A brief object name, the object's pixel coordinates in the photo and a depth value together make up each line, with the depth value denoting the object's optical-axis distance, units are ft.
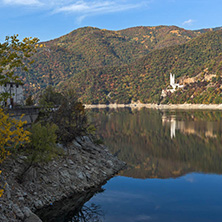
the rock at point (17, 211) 56.15
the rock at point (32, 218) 55.96
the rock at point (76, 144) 106.22
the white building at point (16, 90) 180.96
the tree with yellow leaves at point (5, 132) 42.86
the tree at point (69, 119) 104.46
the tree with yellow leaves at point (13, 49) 42.37
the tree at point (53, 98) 170.58
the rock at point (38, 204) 65.46
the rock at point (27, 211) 57.47
